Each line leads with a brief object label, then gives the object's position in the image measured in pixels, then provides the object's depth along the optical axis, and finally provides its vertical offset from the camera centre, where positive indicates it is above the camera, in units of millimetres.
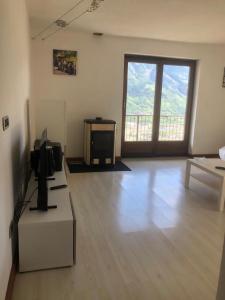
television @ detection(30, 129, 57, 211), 2109 -636
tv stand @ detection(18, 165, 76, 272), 2020 -1046
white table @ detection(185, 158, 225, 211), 3268 -799
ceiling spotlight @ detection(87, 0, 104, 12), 3148 +1190
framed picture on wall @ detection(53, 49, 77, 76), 4930 +741
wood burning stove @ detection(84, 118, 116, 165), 4883 -683
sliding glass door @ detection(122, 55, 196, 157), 5598 +32
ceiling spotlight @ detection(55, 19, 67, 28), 4158 +1245
